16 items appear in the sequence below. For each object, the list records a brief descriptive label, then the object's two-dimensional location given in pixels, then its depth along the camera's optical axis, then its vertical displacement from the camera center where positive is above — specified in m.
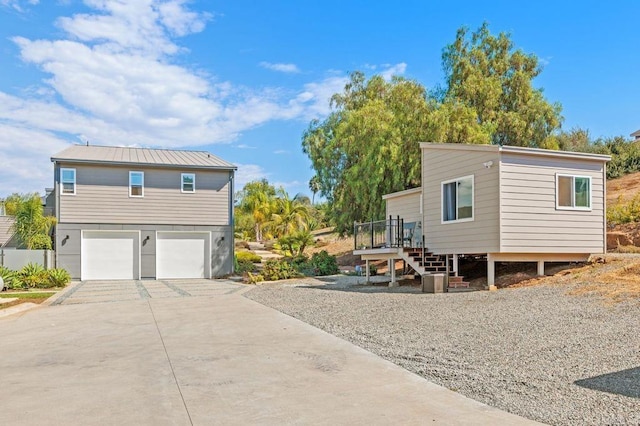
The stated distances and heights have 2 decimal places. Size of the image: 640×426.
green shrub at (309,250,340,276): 23.22 -1.77
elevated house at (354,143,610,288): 13.84 +0.51
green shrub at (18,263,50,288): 18.91 -1.89
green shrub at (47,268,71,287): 19.25 -1.96
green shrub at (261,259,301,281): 20.91 -1.89
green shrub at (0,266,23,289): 18.19 -1.91
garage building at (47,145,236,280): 22.95 +0.48
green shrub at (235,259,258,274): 24.72 -2.05
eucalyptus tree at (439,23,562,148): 29.20 +7.88
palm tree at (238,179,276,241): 39.41 +1.30
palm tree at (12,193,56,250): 20.97 +0.08
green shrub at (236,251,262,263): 31.06 -1.92
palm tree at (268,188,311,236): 37.75 +0.53
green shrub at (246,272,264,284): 20.08 -2.08
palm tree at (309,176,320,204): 30.07 +2.73
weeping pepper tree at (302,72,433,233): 23.72 +3.47
